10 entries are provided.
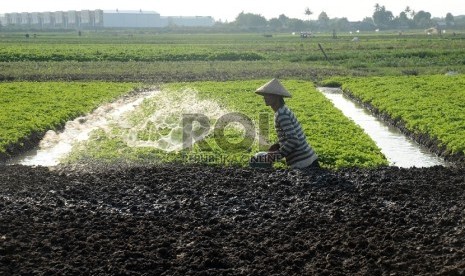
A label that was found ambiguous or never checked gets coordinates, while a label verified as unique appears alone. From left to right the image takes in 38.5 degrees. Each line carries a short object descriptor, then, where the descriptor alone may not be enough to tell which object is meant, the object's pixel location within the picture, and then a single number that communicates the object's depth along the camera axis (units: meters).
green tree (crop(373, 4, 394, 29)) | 184.45
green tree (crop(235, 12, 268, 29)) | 176.62
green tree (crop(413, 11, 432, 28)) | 177.00
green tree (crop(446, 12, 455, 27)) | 187.76
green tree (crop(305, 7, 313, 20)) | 175.15
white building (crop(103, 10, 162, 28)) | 187.88
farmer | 11.18
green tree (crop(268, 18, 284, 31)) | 165.86
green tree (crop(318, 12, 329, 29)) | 178.38
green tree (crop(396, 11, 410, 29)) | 178.48
